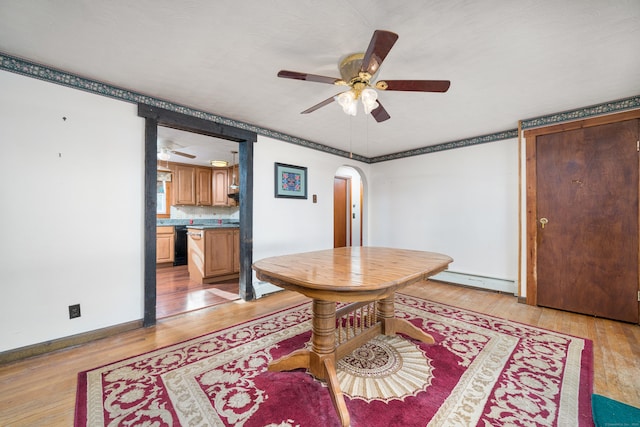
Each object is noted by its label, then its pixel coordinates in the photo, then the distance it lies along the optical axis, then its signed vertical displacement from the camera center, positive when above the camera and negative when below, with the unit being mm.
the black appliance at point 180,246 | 5429 -682
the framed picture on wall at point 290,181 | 3612 +486
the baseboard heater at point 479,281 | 3439 -973
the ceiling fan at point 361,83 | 1553 +837
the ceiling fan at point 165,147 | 3964 +1118
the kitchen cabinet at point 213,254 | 4031 -657
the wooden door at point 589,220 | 2551 -62
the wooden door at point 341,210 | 6205 +103
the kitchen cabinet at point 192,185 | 5488 +640
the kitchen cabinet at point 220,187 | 5789 +611
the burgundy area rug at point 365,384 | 1339 -1065
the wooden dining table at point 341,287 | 1286 -379
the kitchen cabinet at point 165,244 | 5230 -630
